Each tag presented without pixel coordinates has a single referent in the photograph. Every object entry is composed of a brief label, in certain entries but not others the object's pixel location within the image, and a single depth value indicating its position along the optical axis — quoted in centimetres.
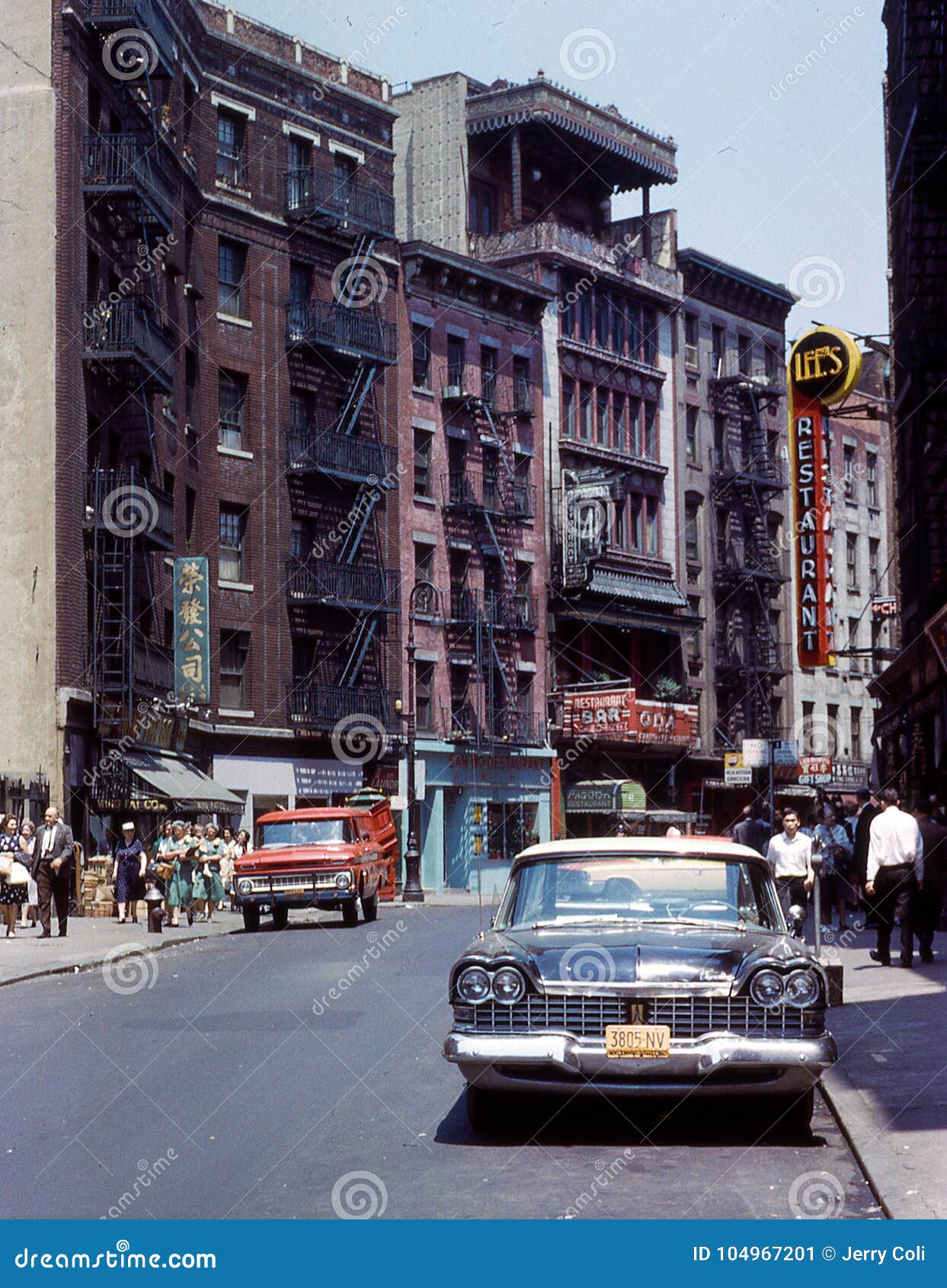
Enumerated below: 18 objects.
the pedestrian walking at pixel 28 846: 3115
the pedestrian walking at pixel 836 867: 3075
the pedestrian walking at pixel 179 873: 3297
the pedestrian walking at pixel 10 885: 2840
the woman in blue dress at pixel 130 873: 3459
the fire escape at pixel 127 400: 4078
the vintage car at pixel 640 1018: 966
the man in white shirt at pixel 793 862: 2261
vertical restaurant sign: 3700
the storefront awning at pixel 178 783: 4084
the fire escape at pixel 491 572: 6109
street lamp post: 4419
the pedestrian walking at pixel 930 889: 2044
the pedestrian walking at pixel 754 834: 3177
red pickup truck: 3147
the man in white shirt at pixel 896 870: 1986
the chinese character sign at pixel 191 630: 4547
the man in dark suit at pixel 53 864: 2764
